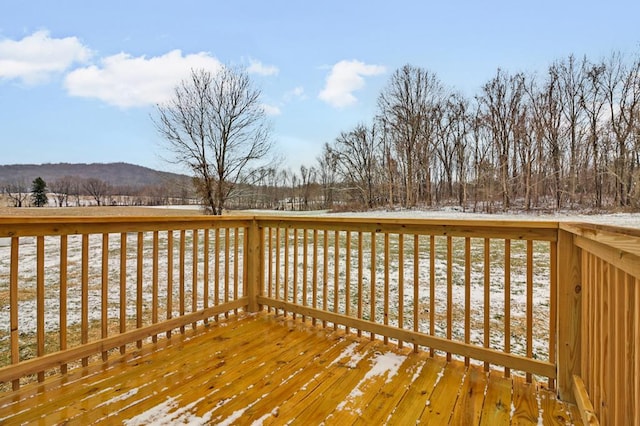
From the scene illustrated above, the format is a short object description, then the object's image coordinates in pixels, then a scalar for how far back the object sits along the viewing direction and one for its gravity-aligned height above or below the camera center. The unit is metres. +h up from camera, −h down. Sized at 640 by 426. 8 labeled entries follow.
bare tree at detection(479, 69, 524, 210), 17.67 +5.69
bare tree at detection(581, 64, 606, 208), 15.48 +4.94
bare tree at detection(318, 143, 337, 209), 28.23 +3.58
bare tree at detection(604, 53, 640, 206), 14.38 +4.77
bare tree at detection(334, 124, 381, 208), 24.03 +4.18
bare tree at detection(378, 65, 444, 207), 19.97 +6.19
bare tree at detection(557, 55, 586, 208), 16.12 +5.35
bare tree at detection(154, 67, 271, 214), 12.71 +3.50
